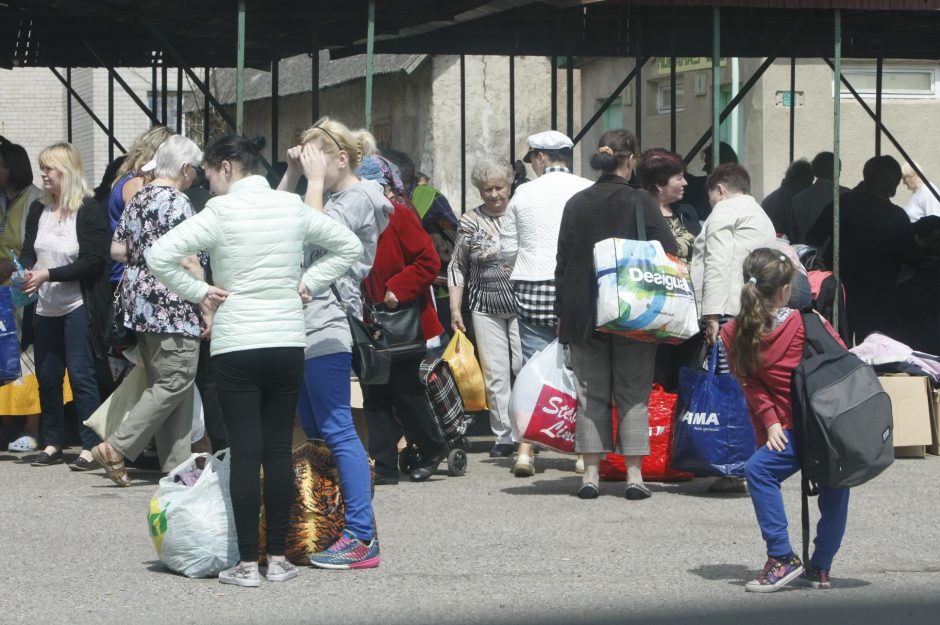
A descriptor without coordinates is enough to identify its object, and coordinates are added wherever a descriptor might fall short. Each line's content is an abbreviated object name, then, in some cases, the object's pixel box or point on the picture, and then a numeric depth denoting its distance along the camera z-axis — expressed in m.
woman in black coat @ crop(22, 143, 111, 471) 16.89
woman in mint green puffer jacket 11.09
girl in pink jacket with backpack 11.23
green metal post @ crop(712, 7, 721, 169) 19.62
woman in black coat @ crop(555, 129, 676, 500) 15.37
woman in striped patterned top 17.81
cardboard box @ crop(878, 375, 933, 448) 18.48
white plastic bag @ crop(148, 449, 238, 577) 11.75
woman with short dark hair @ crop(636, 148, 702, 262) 16.80
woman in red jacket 15.92
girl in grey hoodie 11.93
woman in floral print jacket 15.45
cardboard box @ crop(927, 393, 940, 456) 18.77
